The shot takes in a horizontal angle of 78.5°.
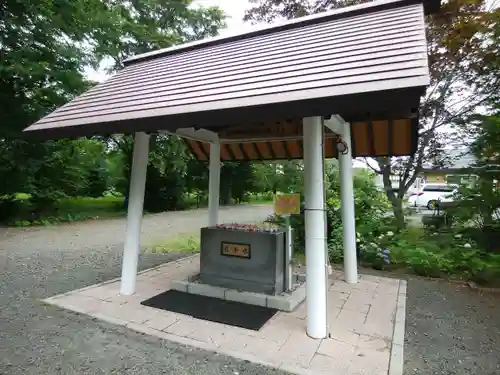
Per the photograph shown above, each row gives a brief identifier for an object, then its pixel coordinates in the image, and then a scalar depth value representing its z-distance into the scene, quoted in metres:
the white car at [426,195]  16.03
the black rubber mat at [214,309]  3.36
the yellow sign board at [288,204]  4.07
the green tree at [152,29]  11.61
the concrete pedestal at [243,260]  3.92
